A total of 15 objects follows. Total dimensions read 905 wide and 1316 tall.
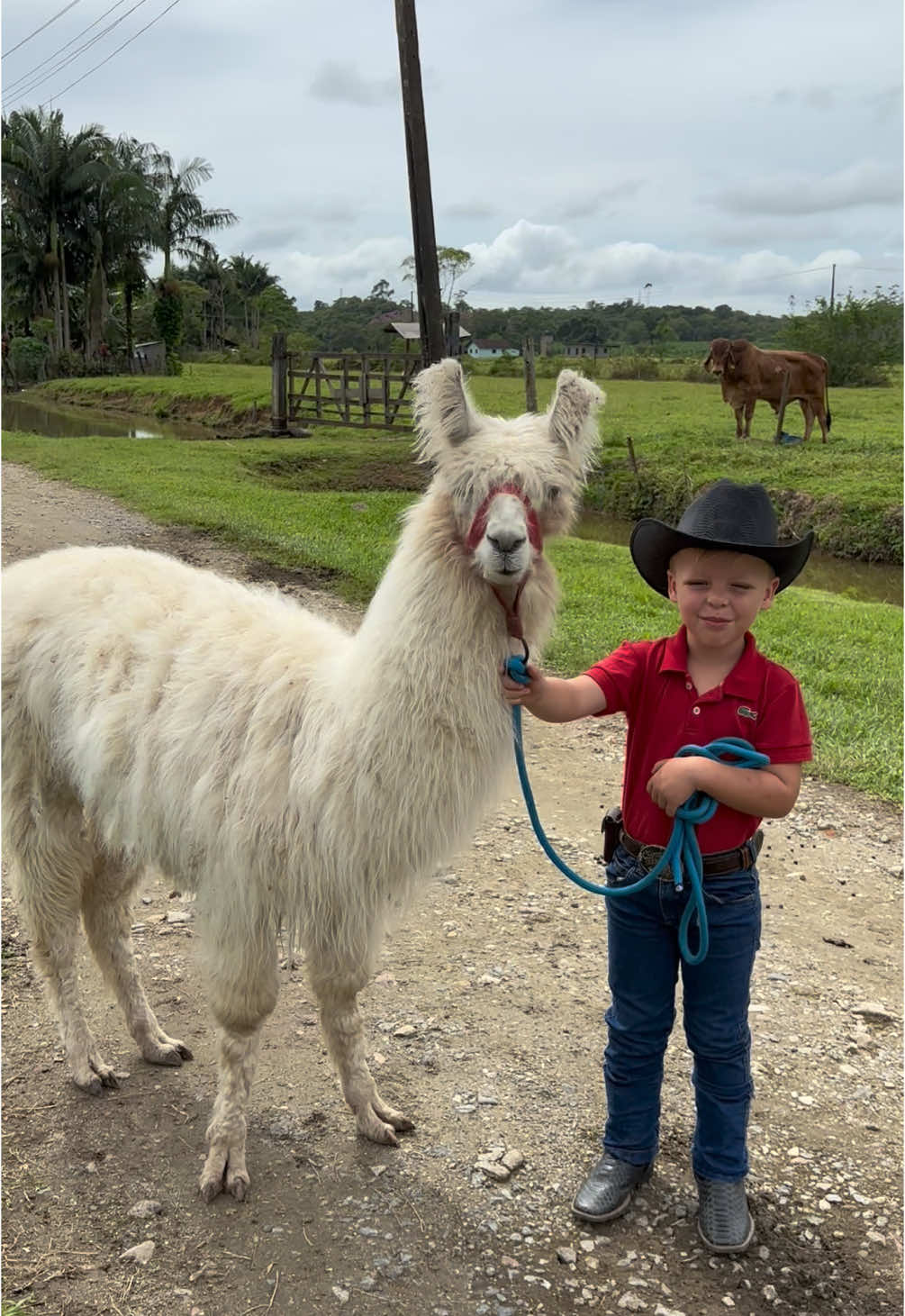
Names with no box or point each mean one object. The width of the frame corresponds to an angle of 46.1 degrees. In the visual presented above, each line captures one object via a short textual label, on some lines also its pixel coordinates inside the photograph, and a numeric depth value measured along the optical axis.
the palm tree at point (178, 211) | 49.19
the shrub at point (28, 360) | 44.91
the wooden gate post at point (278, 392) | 22.95
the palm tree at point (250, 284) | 79.19
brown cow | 19.61
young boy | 2.39
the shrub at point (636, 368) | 37.62
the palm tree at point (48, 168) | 44.66
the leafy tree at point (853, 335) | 31.66
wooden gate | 21.91
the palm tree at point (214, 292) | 71.31
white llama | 2.48
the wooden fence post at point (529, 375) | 16.05
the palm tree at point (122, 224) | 45.78
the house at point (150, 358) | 47.44
